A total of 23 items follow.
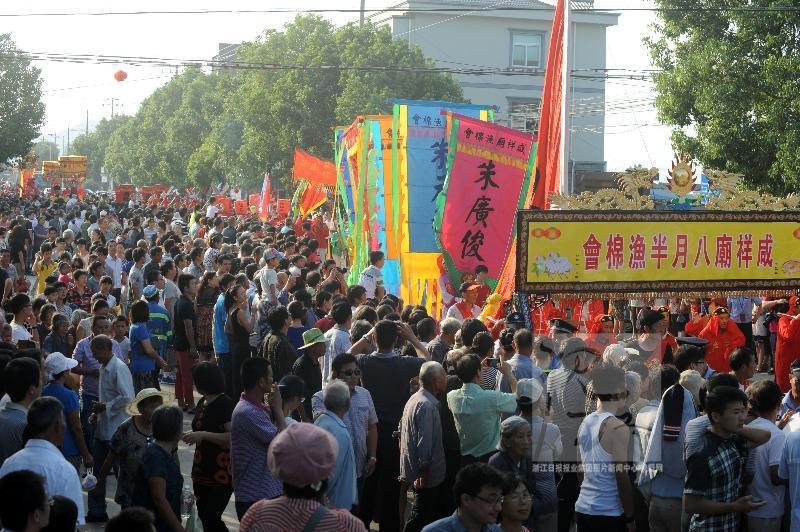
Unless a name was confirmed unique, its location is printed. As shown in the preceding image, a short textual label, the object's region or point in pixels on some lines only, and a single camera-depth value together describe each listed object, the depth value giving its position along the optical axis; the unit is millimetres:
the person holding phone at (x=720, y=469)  6219
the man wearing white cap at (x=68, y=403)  7953
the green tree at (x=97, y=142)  113750
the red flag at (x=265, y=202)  33203
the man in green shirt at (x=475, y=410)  7477
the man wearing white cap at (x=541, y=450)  6586
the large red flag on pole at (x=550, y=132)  12562
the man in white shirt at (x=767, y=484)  6566
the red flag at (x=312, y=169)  27008
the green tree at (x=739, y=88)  19250
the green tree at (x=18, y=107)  47231
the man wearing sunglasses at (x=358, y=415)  7574
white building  54719
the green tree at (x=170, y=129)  62031
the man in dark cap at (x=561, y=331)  9511
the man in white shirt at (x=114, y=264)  16734
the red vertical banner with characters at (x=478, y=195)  13102
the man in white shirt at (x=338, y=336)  9375
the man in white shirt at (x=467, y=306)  12250
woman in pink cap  4262
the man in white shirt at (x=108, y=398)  8898
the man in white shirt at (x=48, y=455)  5574
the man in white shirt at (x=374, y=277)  14117
